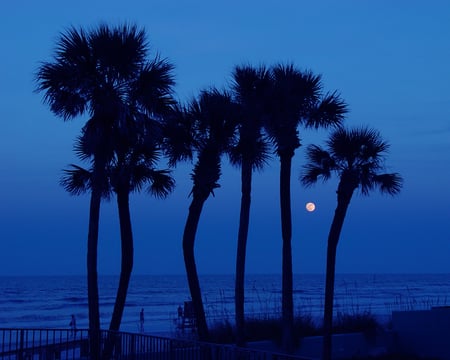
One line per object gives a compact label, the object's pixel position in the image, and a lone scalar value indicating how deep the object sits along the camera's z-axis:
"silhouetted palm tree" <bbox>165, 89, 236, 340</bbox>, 20.09
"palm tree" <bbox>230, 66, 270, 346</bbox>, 20.03
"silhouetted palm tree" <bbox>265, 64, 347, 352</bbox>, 19.62
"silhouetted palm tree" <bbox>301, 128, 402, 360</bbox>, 21.08
